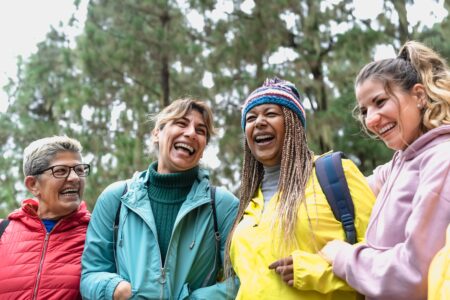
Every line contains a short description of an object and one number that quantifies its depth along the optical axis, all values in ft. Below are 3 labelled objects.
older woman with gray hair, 8.67
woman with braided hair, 6.59
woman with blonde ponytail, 5.15
